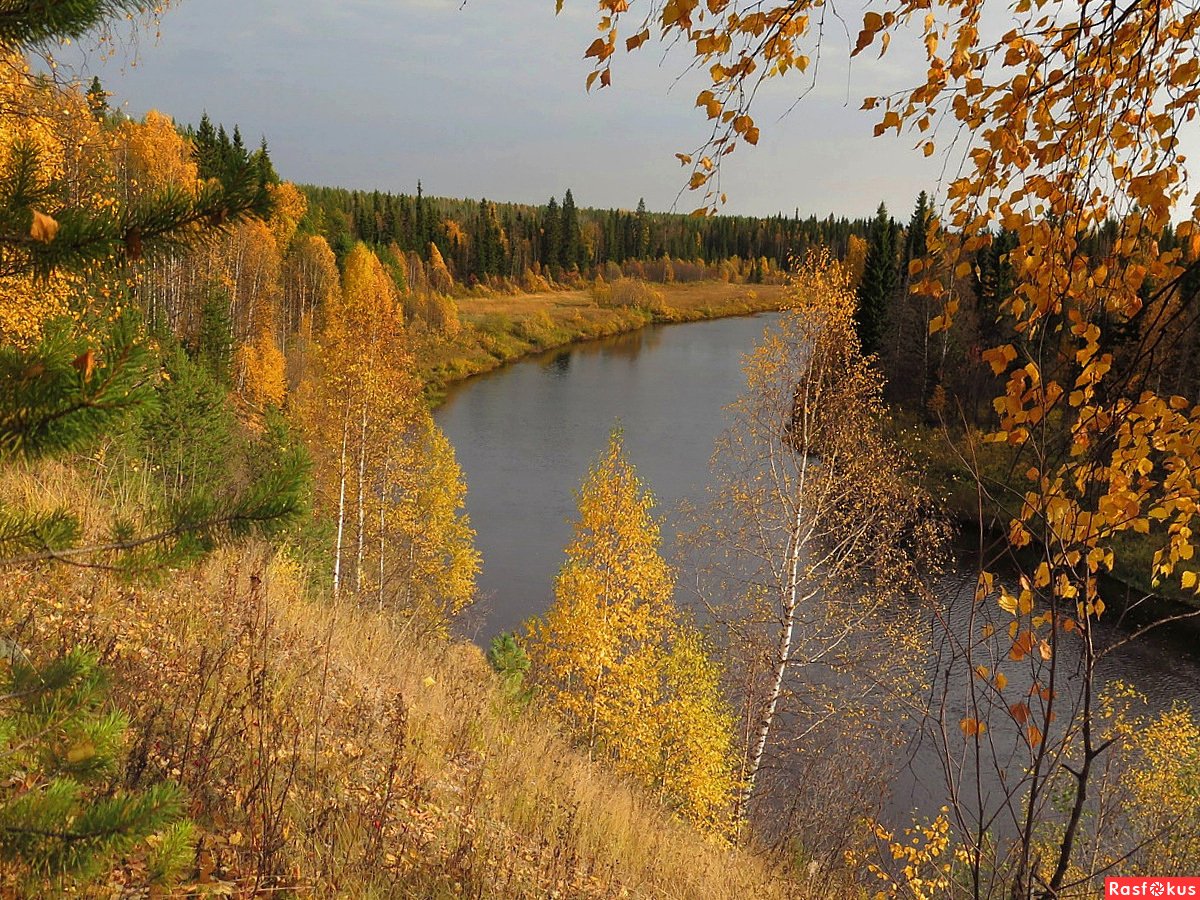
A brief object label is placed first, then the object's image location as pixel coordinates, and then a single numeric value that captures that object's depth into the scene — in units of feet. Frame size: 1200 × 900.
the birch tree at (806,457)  33.37
